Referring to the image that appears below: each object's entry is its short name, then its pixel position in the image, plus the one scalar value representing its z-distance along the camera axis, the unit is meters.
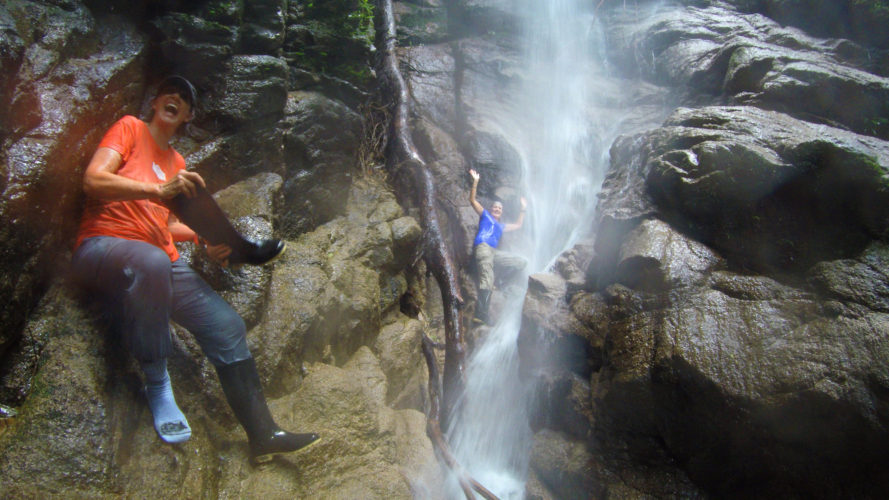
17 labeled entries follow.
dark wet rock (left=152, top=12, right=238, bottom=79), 3.59
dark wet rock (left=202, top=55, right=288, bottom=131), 3.87
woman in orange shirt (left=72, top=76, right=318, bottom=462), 2.10
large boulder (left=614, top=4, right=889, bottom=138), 5.12
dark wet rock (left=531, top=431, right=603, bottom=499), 3.85
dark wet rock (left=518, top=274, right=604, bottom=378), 4.47
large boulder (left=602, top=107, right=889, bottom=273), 3.57
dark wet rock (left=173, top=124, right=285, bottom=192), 3.66
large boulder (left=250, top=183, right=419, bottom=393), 3.44
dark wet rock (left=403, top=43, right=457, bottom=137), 8.16
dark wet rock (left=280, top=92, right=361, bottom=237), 4.53
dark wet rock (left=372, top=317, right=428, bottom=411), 4.58
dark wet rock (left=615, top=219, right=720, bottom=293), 3.95
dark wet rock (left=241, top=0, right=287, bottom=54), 4.32
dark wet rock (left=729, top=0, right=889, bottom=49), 7.04
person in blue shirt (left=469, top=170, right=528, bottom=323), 6.44
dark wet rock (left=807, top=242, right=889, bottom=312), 3.17
